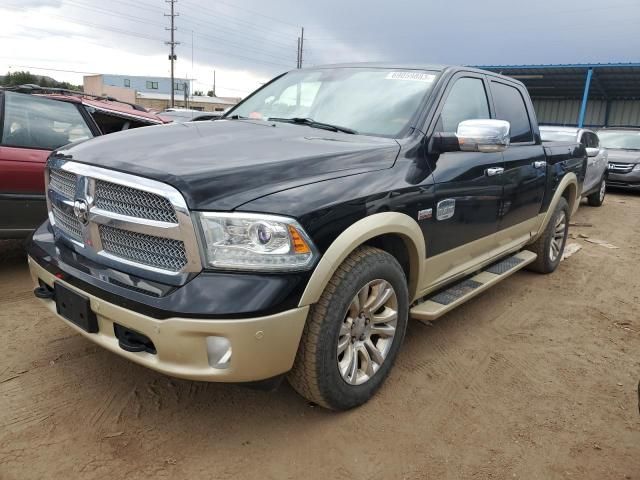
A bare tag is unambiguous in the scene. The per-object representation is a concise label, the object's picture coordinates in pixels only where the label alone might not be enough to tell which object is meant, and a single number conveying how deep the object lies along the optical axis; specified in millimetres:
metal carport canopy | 26188
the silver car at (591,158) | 9828
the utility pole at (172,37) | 52188
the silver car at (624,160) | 12445
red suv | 4215
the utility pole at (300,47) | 50988
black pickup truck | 2127
